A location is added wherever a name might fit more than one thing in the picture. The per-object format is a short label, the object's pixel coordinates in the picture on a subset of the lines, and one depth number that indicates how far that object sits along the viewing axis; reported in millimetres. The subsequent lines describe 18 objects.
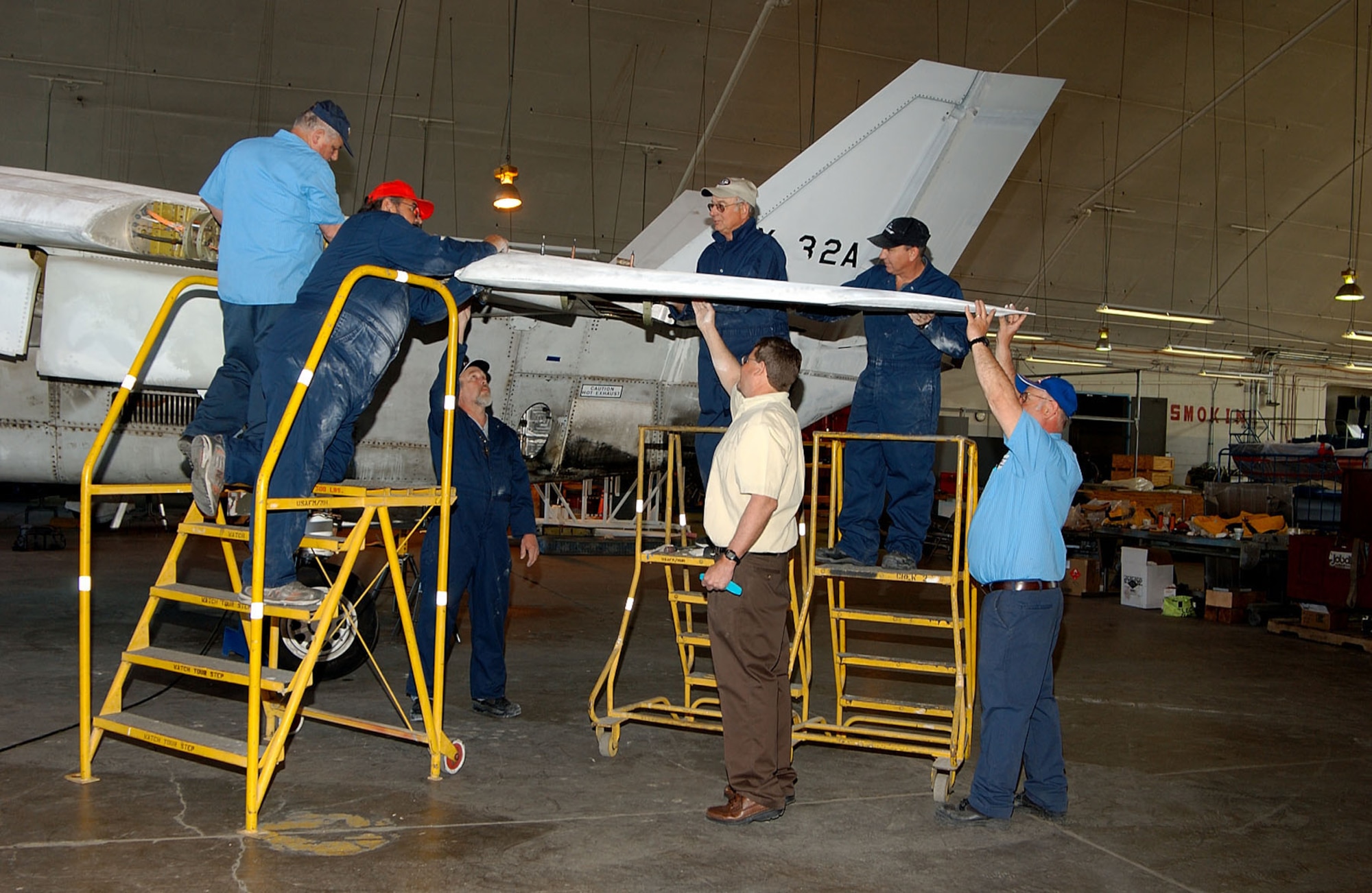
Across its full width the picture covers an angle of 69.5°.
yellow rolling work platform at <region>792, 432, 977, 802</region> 4812
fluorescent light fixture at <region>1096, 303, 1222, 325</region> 21562
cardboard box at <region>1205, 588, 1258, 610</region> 11531
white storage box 12273
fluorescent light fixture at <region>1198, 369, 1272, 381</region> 30031
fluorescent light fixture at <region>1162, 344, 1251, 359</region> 27641
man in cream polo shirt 4273
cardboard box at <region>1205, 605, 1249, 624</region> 11531
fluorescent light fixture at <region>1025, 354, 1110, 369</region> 29000
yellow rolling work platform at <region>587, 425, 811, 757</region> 5043
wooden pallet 9750
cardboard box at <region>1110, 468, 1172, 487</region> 22875
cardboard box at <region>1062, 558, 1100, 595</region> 13188
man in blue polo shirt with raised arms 4387
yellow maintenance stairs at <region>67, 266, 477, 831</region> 3904
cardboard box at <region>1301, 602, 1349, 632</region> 10281
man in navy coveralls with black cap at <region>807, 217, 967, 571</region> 5461
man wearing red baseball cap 4316
